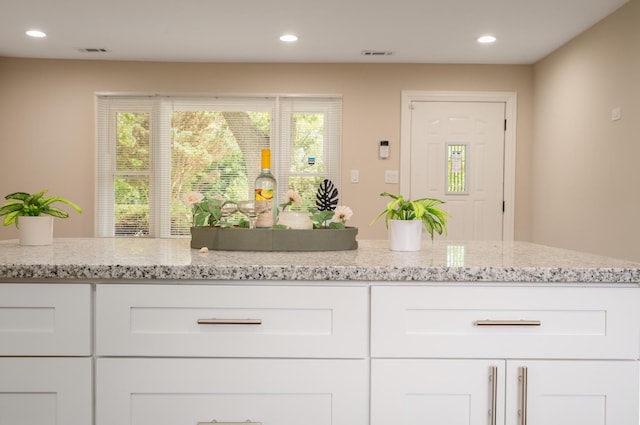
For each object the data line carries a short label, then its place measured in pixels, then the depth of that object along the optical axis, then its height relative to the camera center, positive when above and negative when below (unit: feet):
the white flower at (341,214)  5.63 -0.13
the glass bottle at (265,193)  5.37 +0.07
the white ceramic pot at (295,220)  5.43 -0.19
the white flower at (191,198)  5.58 +0.01
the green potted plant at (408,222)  5.32 -0.20
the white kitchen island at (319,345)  4.09 -1.06
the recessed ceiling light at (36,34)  14.73 +4.39
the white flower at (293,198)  5.74 +0.02
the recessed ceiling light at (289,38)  14.96 +4.40
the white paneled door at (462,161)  17.87 +1.31
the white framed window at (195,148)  18.01 +1.67
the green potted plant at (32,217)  5.63 -0.20
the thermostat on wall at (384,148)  17.76 +1.69
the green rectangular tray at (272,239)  5.17 -0.36
